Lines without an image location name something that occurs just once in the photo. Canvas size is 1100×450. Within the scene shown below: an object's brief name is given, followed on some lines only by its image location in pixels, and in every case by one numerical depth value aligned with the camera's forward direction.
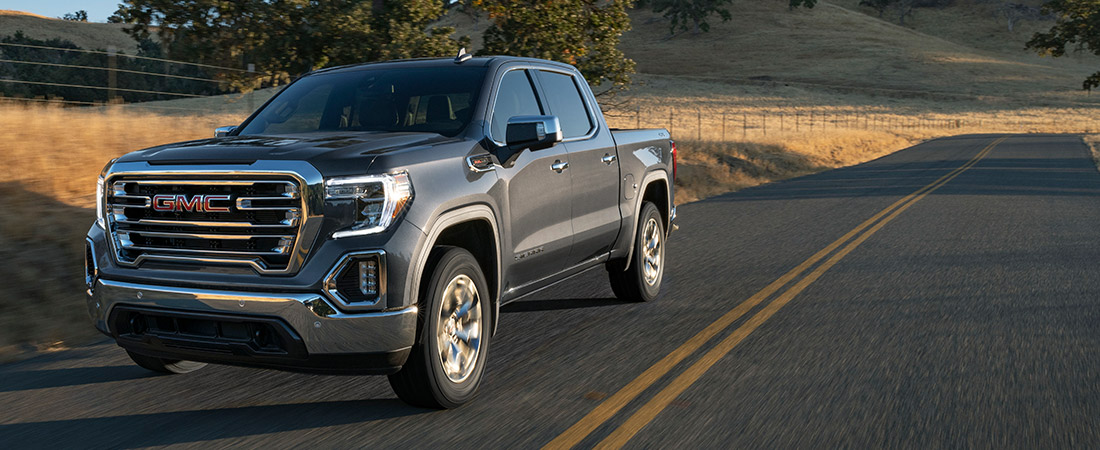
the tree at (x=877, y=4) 149.88
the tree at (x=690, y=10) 109.44
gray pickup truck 4.44
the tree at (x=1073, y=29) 50.16
